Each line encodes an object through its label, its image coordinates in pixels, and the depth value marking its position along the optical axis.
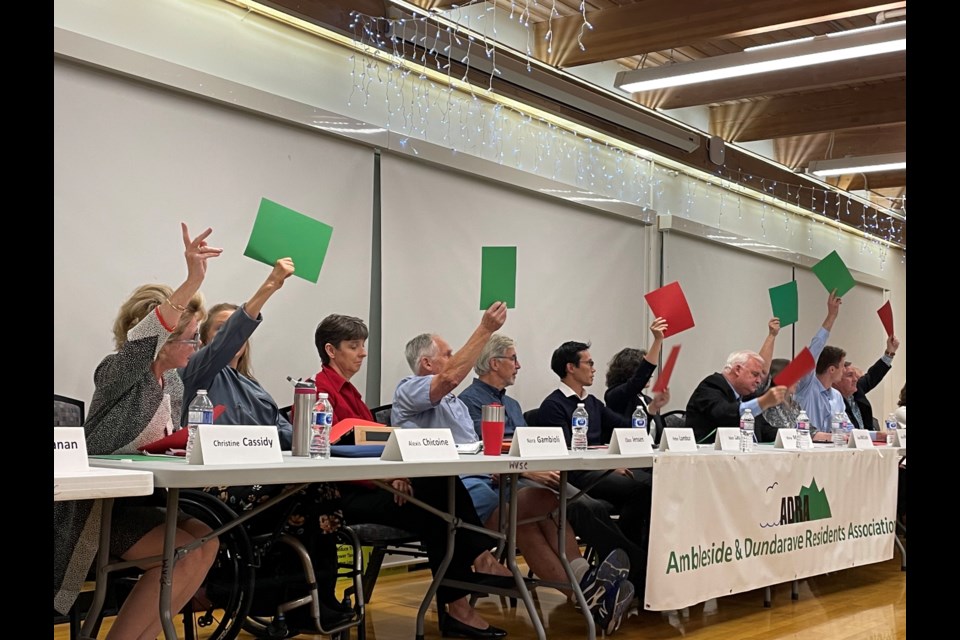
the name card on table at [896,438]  5.08
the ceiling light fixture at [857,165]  7.30
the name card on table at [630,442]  3.26
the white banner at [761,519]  3.31
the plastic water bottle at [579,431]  3.49
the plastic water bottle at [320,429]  2.46
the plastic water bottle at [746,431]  3.94
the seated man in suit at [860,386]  6.05
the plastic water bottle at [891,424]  5.50
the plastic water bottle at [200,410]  2.29
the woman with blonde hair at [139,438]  2.01
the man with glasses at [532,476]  3.45
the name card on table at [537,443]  2.86
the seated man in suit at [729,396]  4.39
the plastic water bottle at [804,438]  4.38
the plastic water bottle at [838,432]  4.70
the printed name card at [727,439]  3.86
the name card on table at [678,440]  3.53
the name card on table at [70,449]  1.77
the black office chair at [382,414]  3.92
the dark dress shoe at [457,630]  3.21
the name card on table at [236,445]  2.04
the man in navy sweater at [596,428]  3.78
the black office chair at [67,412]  2.27
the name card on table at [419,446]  2.44
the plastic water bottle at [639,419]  4.12
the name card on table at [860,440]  4.63
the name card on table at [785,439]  4.27
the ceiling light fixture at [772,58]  4.97
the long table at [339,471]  1.92
